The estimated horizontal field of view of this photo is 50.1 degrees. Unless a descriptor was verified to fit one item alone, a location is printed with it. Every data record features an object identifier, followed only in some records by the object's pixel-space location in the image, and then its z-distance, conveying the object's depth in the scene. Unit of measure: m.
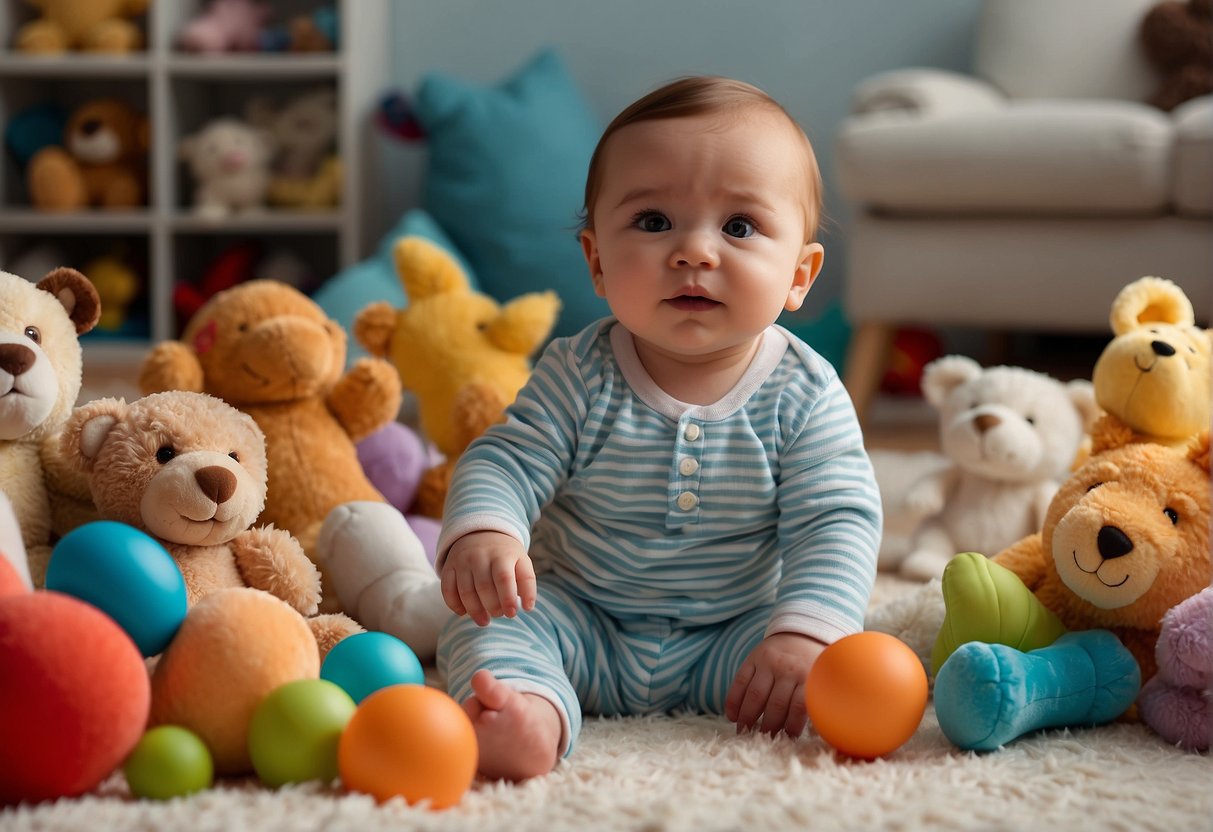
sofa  1.97
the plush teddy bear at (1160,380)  0.89
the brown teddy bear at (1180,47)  2.37
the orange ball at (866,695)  0.71
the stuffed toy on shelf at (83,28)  2.83
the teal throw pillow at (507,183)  2.65
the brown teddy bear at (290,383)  1.02
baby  0.84
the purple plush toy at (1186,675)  0.77
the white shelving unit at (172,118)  2.82
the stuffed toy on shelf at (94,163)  2.85
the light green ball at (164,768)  0.63
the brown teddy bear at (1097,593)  0.78
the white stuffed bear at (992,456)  1.24
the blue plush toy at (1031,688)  0.73
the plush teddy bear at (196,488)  0.81
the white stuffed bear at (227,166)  2.84
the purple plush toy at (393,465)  1.24
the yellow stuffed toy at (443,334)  1.37
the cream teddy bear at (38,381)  0.84
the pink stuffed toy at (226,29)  2.83
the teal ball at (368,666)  0.74
